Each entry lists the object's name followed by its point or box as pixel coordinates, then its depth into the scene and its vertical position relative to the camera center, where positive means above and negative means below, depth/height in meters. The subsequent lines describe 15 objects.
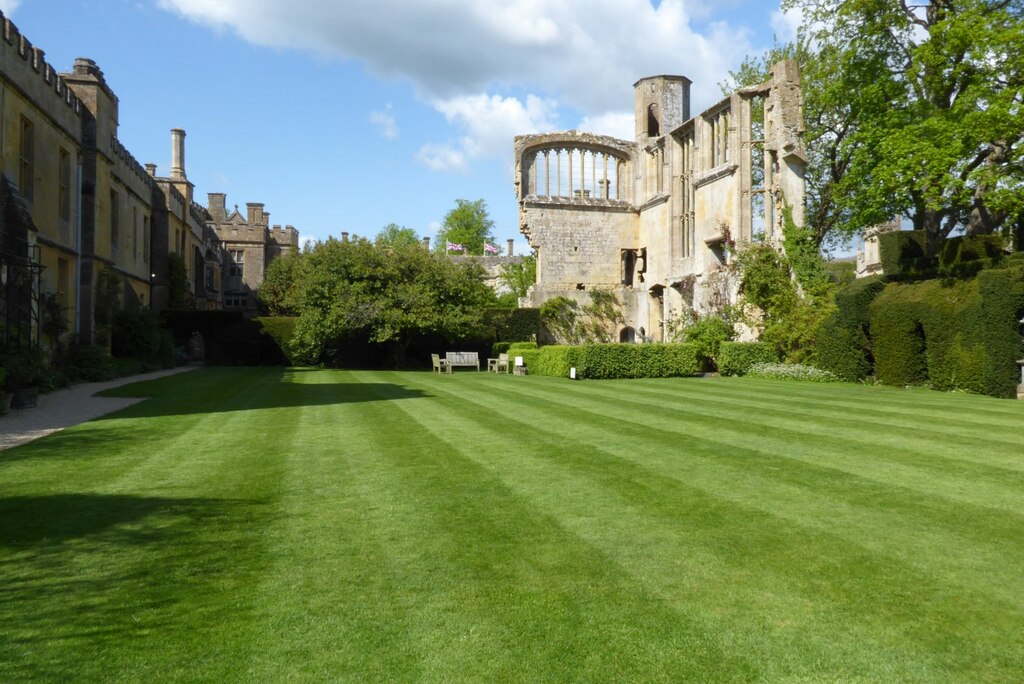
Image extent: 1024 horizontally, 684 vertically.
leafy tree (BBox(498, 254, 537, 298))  45.97 +4.89
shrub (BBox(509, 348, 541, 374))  26.08 -0.30
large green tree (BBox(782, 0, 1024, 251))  18.23 +7.07
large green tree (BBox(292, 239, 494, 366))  29.20 +2.21
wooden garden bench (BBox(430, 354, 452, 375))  27.97 -0.53
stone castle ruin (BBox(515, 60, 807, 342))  28.75 +6.77
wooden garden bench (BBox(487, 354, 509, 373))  28.00 -0.54
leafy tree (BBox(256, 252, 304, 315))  46.78 +4.40
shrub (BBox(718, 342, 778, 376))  23.17 -0.22
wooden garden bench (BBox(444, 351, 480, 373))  28.44 -0.35
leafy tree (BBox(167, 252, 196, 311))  34.34 +3.30
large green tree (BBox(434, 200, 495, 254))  77.81 +13.49
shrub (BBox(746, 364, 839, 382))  20.31 -0.69
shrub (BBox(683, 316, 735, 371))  25.55 +0.48
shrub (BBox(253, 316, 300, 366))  32.91 +0.91
